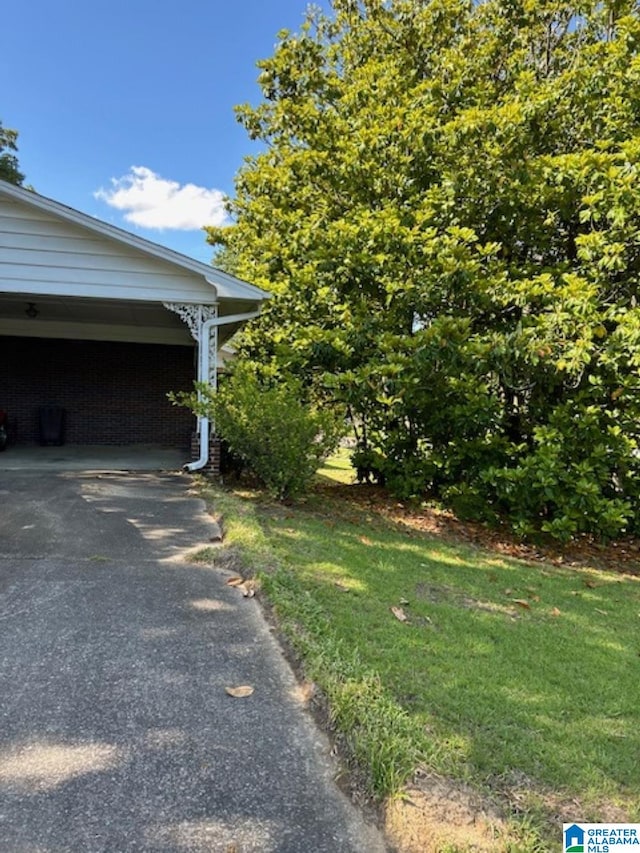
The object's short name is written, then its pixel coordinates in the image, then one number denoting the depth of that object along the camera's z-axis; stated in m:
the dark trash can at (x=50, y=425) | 12.01
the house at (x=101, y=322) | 7.77
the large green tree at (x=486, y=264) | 6.69
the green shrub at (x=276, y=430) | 6.77
